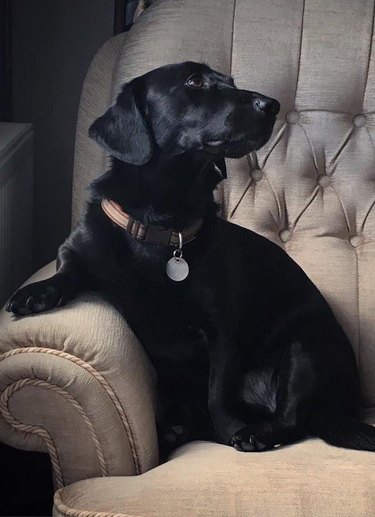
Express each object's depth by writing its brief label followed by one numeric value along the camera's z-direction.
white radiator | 1.79
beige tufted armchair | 1.74
